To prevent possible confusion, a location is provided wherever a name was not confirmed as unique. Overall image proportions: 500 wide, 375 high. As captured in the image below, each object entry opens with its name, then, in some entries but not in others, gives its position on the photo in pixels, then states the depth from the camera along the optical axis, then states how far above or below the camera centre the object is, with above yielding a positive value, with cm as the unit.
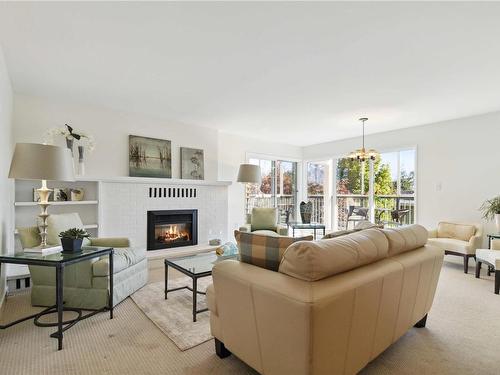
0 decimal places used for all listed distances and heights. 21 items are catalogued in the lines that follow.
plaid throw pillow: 165 -37
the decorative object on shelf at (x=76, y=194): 383 -9
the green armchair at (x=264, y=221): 507 -62
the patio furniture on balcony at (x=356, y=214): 593 -59
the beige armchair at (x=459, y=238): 395 -79
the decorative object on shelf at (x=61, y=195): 371 -10
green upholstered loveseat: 266 -90
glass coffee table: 248 -78
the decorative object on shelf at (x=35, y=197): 357 -12
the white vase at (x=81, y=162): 388 +36
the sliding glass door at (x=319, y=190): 695 -8
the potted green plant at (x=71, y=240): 239 -45
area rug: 220 -118
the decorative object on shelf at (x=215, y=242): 484 -96
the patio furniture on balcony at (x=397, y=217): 523 -58
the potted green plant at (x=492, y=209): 387 -34
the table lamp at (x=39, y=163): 221 +20
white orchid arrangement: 368 +71
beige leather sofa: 128 -62
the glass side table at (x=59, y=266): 208 -62
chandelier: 444 +51
